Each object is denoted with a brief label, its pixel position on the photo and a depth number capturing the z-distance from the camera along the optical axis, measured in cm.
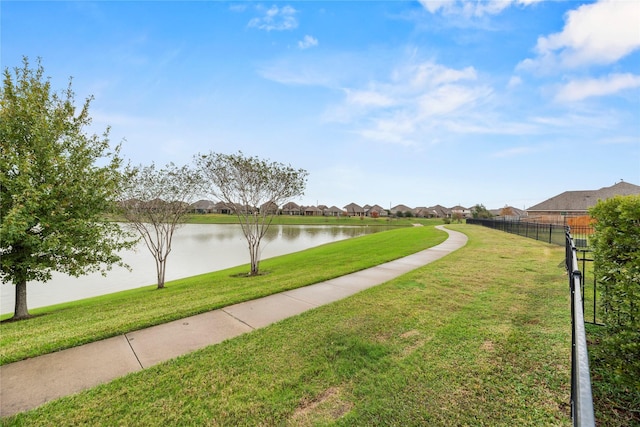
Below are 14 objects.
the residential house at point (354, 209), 11506
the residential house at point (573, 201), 3572
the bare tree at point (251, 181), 1042
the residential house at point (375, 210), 11189
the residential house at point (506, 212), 7306
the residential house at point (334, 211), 11206
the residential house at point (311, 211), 10588
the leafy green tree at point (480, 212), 6921
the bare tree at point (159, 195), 1136
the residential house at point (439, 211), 10999
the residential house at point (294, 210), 9504
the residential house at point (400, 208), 11738
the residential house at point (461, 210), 11459
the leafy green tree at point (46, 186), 596
